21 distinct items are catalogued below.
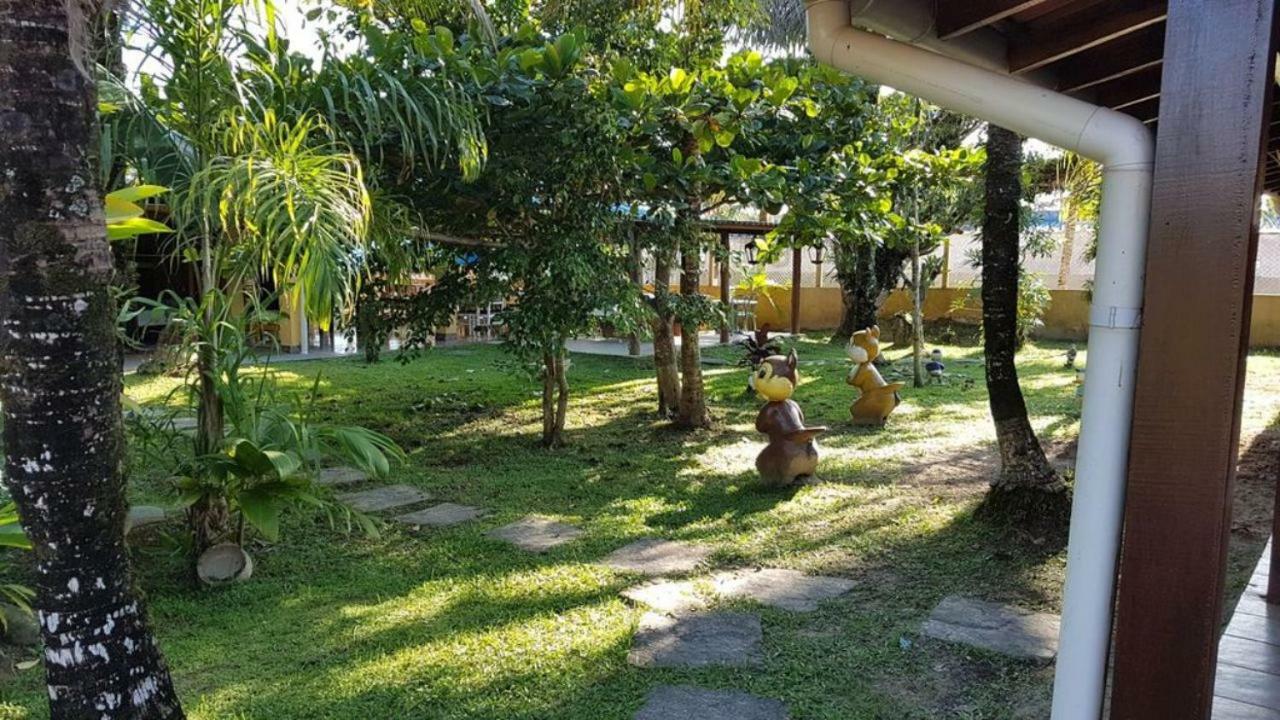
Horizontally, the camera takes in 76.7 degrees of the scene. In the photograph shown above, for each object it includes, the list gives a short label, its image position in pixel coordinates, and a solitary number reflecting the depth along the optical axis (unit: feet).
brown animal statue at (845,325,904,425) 24.63
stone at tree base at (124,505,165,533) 13.84
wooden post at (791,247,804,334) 48.62
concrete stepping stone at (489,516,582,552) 14.33
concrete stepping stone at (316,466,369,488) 18.53
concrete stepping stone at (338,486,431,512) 16.83
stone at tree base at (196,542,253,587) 12.28
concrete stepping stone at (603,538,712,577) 13.01
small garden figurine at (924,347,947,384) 33.14
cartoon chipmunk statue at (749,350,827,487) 17.54
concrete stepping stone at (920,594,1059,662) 9.98
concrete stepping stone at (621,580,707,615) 11.36
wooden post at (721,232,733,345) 40.16
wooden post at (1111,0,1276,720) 4.62
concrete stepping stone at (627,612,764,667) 9.74
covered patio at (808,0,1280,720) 4.65
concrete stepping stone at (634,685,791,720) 8.50
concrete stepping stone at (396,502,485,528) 15.78
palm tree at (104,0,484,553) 9.51
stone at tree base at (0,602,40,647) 10.20
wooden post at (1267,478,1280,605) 10.33
